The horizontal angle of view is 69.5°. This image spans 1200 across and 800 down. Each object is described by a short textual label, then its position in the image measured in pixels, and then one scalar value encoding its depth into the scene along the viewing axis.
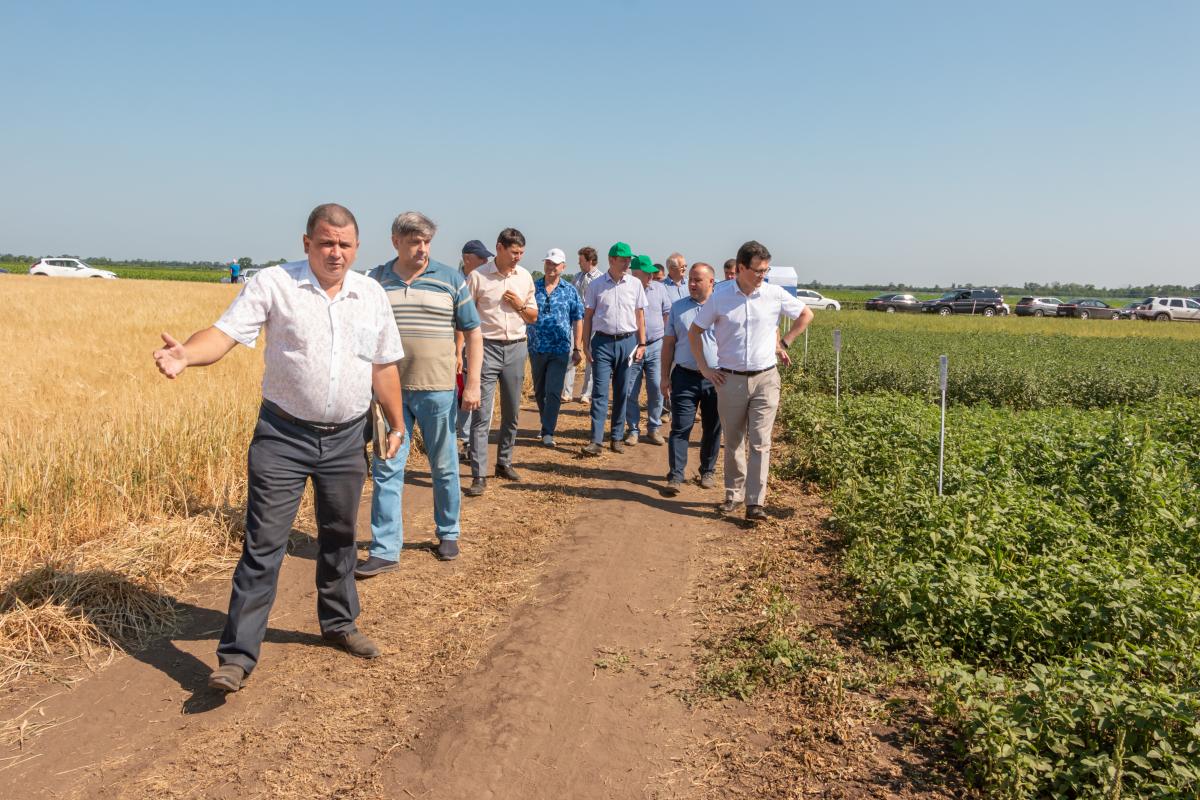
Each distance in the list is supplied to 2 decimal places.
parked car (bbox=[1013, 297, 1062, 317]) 51.03
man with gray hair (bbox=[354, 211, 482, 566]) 5.50
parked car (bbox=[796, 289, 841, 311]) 52.31
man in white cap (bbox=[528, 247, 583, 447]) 8.59
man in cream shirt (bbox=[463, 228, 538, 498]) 7.41
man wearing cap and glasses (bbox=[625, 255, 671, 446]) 10.56
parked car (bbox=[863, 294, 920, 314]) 54.31
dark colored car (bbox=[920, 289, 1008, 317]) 51.00
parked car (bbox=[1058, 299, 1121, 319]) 49.88
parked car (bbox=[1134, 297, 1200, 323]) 49.25
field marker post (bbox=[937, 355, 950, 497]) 6.93
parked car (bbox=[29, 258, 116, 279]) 53.34
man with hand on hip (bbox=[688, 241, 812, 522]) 6.86
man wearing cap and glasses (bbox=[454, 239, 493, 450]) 6.43
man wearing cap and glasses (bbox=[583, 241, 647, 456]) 9.34
